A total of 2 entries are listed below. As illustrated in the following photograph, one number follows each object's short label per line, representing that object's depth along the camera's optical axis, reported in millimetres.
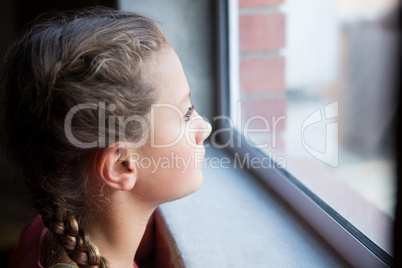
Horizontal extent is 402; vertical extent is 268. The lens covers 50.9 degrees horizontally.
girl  695
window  817
